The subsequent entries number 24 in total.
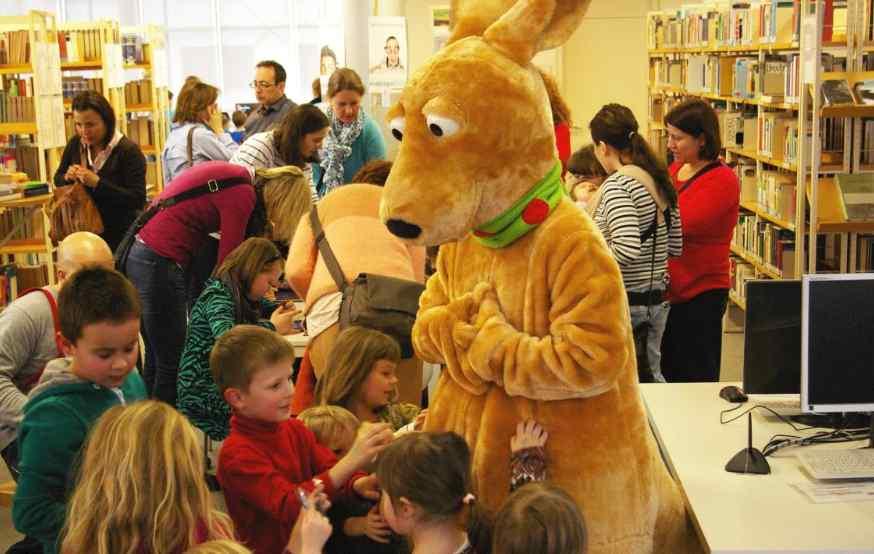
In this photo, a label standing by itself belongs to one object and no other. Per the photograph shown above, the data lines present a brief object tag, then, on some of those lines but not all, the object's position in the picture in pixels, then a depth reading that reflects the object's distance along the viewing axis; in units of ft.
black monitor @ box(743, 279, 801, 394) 10.59
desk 8.25
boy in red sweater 8.59
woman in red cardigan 16.03
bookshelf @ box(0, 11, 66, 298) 26.45
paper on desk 9.06
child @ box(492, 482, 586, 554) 7.11
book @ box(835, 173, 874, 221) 15.99
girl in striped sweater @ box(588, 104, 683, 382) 14.06
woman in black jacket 20.77
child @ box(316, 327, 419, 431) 10.79
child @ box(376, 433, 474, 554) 7.55
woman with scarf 20.33
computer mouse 11.98
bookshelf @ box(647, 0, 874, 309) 16.69
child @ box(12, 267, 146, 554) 7.70
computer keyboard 9.31
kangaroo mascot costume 7.72
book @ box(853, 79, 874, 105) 15.79
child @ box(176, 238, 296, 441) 13.24
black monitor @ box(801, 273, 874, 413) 9.34
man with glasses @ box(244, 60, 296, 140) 23.49
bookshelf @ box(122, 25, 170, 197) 37.73
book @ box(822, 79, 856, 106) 16.29
